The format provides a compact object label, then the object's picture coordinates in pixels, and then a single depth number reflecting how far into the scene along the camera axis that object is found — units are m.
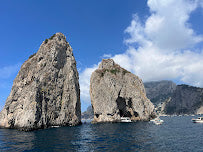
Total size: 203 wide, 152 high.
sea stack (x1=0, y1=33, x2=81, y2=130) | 72.06
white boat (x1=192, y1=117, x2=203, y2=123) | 80.88
